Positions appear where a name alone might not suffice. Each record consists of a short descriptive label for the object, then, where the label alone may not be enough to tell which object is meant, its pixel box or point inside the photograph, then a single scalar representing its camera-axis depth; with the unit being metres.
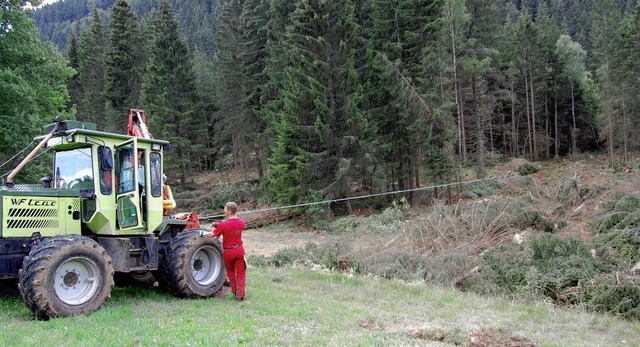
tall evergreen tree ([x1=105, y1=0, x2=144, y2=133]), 37.38
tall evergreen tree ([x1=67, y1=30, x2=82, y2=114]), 43.66
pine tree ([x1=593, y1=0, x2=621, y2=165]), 35.75
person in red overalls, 7.59
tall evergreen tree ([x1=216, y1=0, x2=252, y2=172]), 33.25
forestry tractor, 6.29
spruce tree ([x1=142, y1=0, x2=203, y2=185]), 32.91
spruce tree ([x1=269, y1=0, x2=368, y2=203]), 22.86
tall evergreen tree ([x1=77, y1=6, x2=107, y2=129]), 40.31
